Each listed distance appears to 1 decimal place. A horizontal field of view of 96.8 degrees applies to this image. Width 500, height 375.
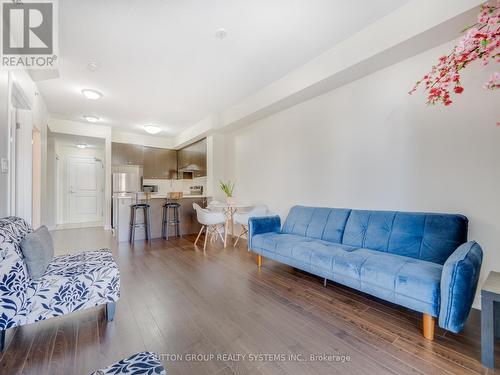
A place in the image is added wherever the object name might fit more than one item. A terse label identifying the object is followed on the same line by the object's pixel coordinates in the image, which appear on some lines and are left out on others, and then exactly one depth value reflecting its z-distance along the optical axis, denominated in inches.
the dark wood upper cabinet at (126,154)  254.4
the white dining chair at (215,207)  185.6
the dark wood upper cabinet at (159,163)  276.1
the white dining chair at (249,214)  159.2
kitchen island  186.5
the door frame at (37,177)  167.8
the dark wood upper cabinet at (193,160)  238.3
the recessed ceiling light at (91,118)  206.5
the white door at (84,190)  286.2
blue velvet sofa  58.6
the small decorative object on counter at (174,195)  203.1
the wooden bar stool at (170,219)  200.7
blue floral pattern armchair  56.6
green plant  213.9
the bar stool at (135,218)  186.7
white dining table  175.2
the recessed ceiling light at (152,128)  208.6
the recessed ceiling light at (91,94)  148.7
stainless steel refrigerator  246.7
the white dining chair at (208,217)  161.9
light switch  86.0
